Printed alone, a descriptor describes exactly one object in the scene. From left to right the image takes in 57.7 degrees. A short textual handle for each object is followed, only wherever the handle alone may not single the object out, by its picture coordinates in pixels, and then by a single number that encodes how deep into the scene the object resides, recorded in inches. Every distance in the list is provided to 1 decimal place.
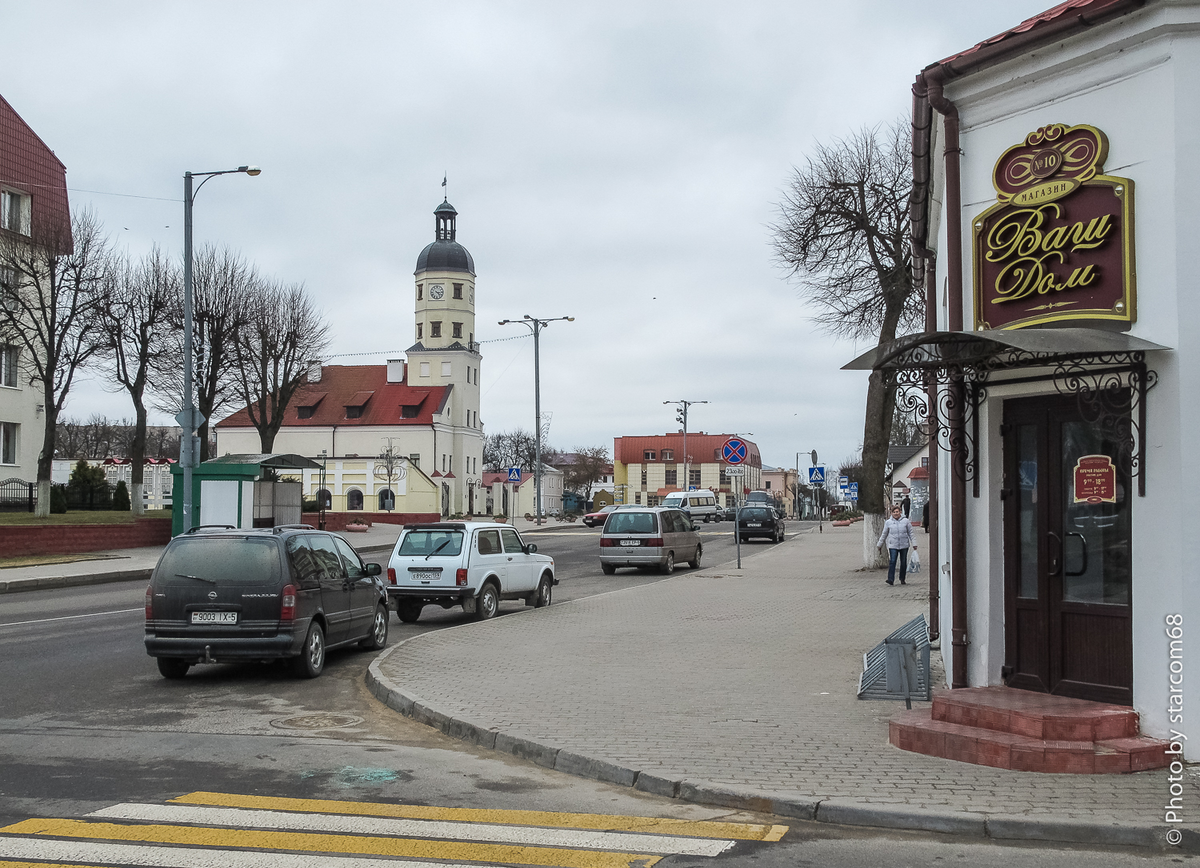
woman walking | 920.3
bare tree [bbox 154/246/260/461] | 1711.4
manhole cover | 362.0
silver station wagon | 1135.0
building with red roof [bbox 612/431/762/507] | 4613.7
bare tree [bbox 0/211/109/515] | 1371.8
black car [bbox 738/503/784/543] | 1802.4
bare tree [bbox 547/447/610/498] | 4618.6
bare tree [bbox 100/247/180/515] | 1537.9
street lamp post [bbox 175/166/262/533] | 1038.4
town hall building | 3481.8
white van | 2925.7
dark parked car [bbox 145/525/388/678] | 443.5
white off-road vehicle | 671.1
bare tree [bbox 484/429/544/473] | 4987.9
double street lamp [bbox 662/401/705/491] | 2958.4
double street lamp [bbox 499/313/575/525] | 1932.8
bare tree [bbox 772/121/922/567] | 971.9
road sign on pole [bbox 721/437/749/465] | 1096.8
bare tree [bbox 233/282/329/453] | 1887.3
